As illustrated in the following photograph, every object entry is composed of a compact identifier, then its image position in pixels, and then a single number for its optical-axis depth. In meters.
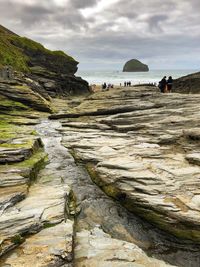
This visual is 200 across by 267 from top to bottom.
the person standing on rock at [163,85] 37.70
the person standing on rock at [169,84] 37.39
